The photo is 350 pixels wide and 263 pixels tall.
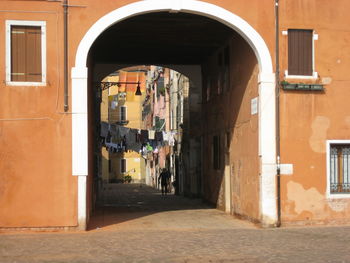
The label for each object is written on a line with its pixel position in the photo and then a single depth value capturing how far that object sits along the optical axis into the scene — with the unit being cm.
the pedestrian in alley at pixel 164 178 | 3974
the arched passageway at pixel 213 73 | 1708
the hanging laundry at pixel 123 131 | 3824
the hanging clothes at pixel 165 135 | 4174
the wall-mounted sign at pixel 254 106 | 1814
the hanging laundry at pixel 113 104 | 6655
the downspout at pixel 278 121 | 1741
